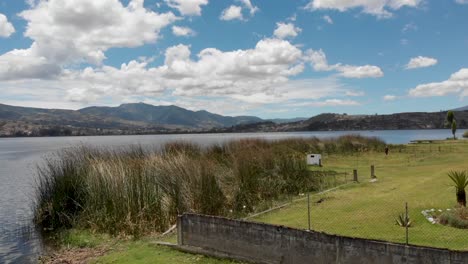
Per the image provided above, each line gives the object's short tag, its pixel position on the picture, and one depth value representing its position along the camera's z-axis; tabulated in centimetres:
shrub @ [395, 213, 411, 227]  1046
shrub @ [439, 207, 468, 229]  1002
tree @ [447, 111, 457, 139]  6762
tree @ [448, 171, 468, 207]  1145
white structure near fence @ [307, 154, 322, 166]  2714
